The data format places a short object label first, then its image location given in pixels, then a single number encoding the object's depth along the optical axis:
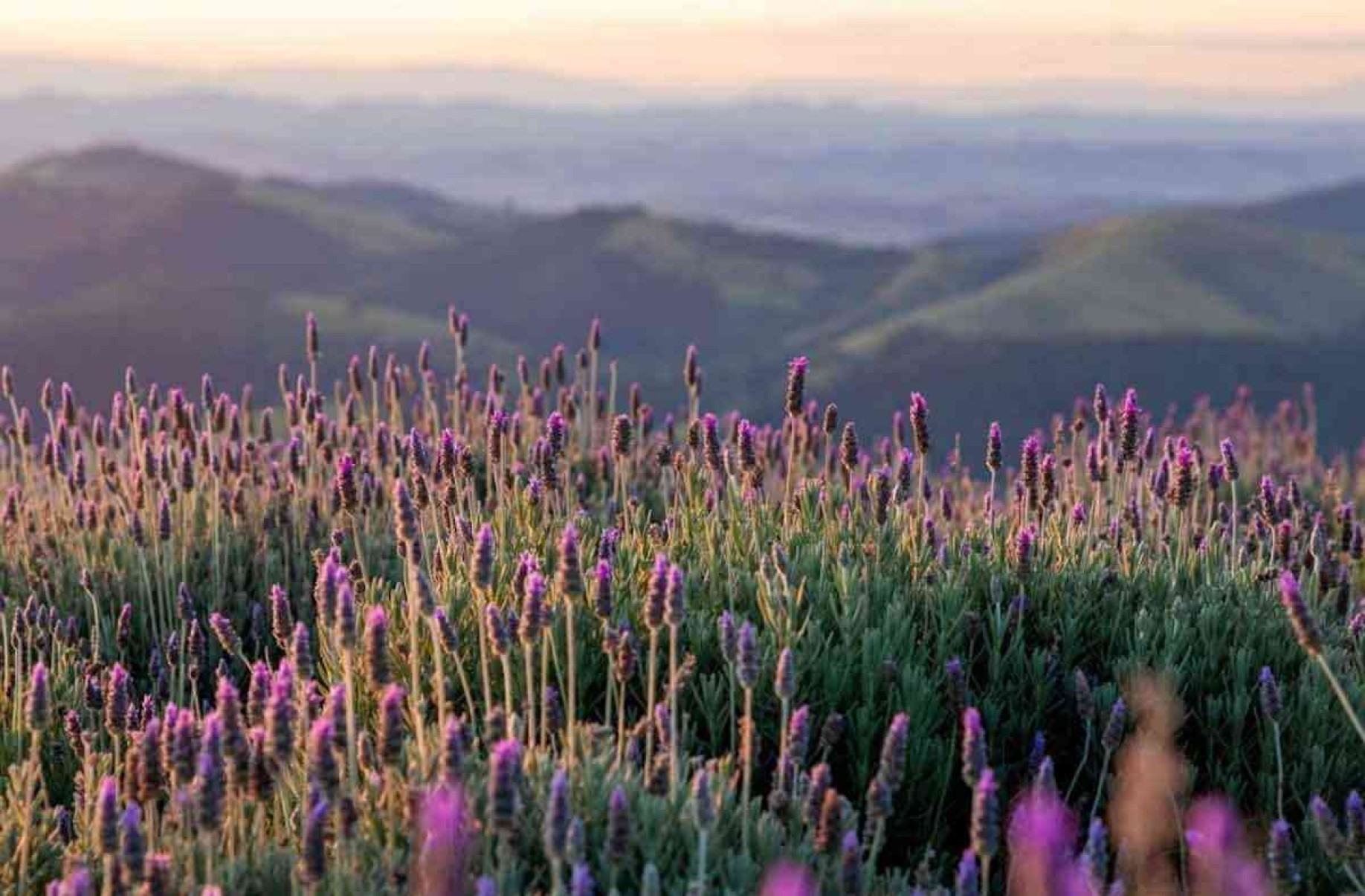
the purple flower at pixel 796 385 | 4.01
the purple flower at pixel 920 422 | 3.97
